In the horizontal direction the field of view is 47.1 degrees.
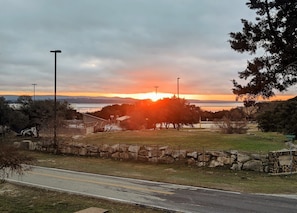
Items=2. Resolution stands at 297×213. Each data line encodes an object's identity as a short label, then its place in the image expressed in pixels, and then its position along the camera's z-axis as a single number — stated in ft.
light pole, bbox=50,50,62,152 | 76.41
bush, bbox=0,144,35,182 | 28.17
